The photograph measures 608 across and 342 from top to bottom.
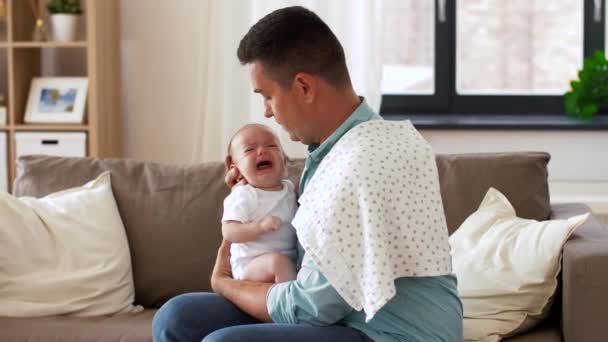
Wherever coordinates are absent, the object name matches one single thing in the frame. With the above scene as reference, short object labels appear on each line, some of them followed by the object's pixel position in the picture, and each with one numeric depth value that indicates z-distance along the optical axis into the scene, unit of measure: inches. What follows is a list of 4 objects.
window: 166.9
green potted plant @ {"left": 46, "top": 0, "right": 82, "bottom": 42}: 160.1
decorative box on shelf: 156.6
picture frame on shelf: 157.9
